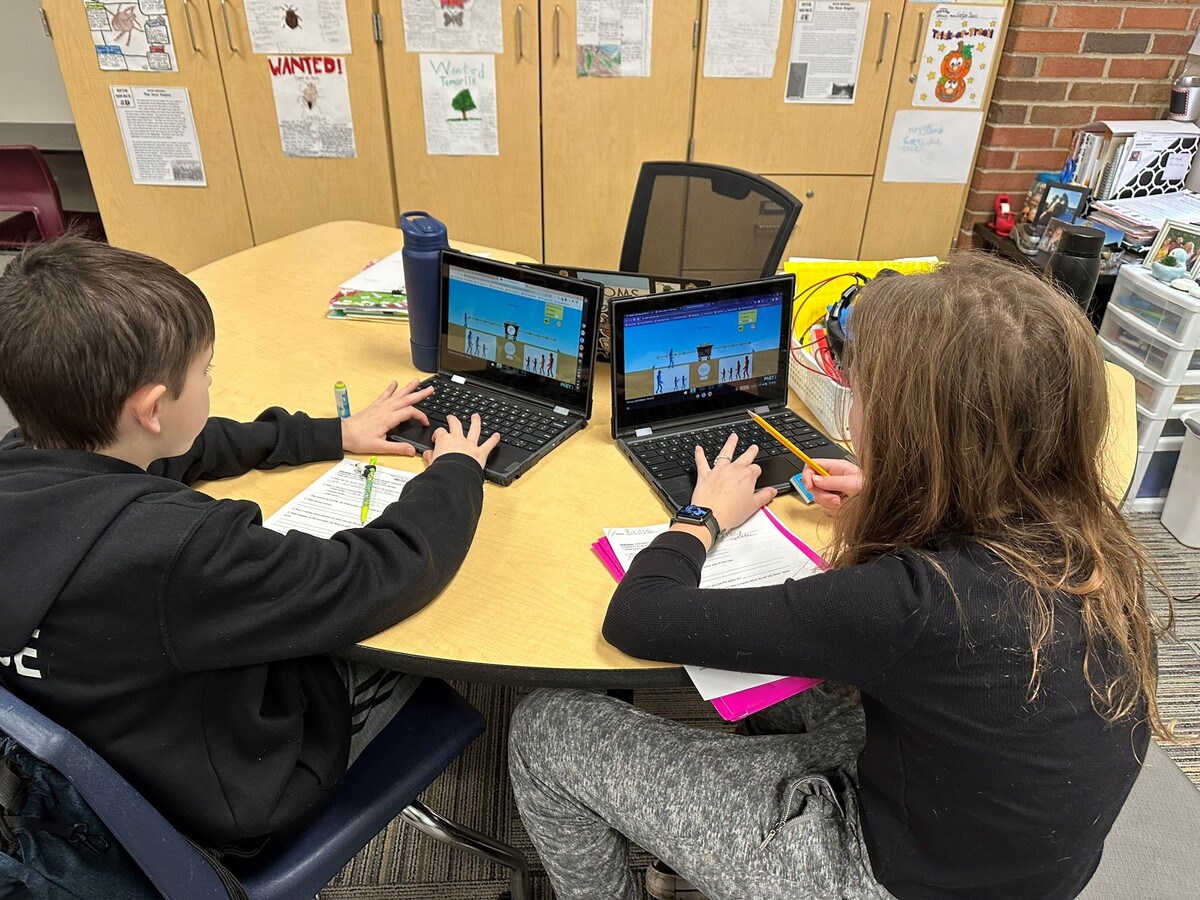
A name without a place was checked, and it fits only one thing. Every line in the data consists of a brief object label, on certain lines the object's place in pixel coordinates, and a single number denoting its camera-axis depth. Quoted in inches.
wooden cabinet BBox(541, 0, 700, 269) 109.7
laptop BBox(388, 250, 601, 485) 53.2
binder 104.1
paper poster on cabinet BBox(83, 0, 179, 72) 107.6
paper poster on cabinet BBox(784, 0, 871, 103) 108.1
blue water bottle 57.6
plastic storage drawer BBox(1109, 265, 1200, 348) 86.0
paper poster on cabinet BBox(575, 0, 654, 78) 107.9
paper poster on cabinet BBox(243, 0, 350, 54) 107.8
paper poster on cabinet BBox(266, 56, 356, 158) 111.5
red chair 131.6
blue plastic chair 29.4
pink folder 37.1
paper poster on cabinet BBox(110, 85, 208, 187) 113.3
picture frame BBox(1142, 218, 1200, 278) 88.8
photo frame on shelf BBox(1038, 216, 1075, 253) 101.2
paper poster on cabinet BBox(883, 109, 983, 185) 115.3
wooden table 38.6
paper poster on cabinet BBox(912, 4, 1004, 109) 108.8
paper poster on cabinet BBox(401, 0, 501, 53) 107.5
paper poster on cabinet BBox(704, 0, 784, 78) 107.7
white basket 54.6
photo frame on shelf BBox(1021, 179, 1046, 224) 110.9
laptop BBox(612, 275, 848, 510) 51.6
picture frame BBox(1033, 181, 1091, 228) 101.9
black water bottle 70.6
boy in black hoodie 31.7
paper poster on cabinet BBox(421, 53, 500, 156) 111.3
